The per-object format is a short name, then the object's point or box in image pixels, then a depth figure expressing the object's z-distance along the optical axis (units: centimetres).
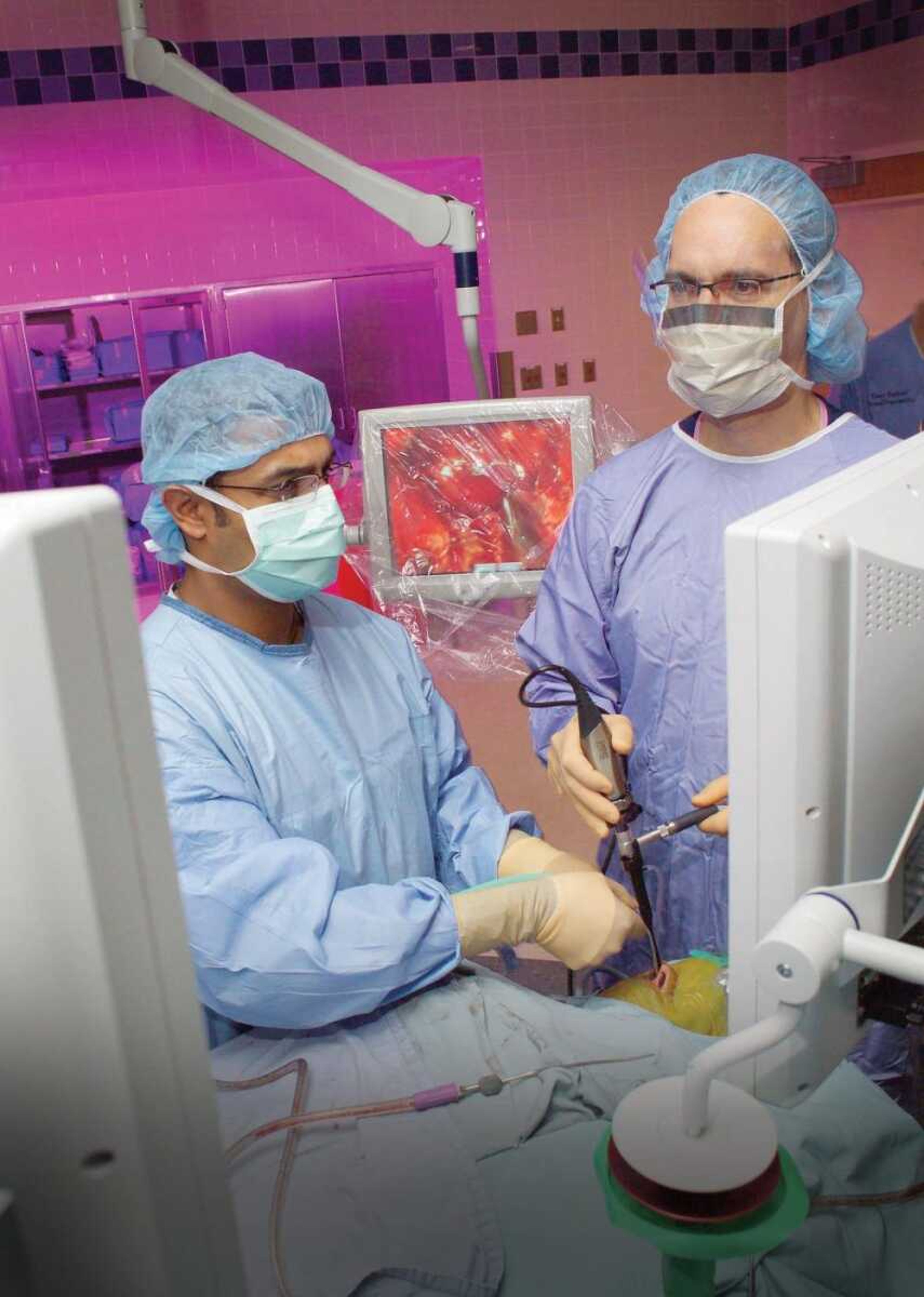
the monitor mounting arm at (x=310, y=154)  253
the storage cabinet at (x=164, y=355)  423
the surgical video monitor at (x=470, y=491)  220
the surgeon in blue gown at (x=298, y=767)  121
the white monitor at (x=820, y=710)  77
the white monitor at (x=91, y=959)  41
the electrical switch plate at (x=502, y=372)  452
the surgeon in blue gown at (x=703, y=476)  159
